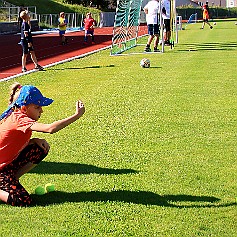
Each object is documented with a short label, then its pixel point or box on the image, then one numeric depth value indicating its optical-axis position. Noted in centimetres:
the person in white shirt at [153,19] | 2122
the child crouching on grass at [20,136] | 555
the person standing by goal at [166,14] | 2269
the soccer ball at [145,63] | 1683
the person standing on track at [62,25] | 2891
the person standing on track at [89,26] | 3014
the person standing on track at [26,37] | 1642
